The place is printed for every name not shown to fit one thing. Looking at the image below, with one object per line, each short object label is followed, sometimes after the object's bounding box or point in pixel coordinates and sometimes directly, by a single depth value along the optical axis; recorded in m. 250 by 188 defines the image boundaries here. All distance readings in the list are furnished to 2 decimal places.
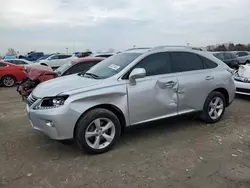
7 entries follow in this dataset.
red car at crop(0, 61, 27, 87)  10.08
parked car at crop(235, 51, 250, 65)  18.59
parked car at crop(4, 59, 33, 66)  13.55
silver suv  3.05
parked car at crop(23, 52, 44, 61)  26.80
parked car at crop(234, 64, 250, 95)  6.07
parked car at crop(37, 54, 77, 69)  16.66
